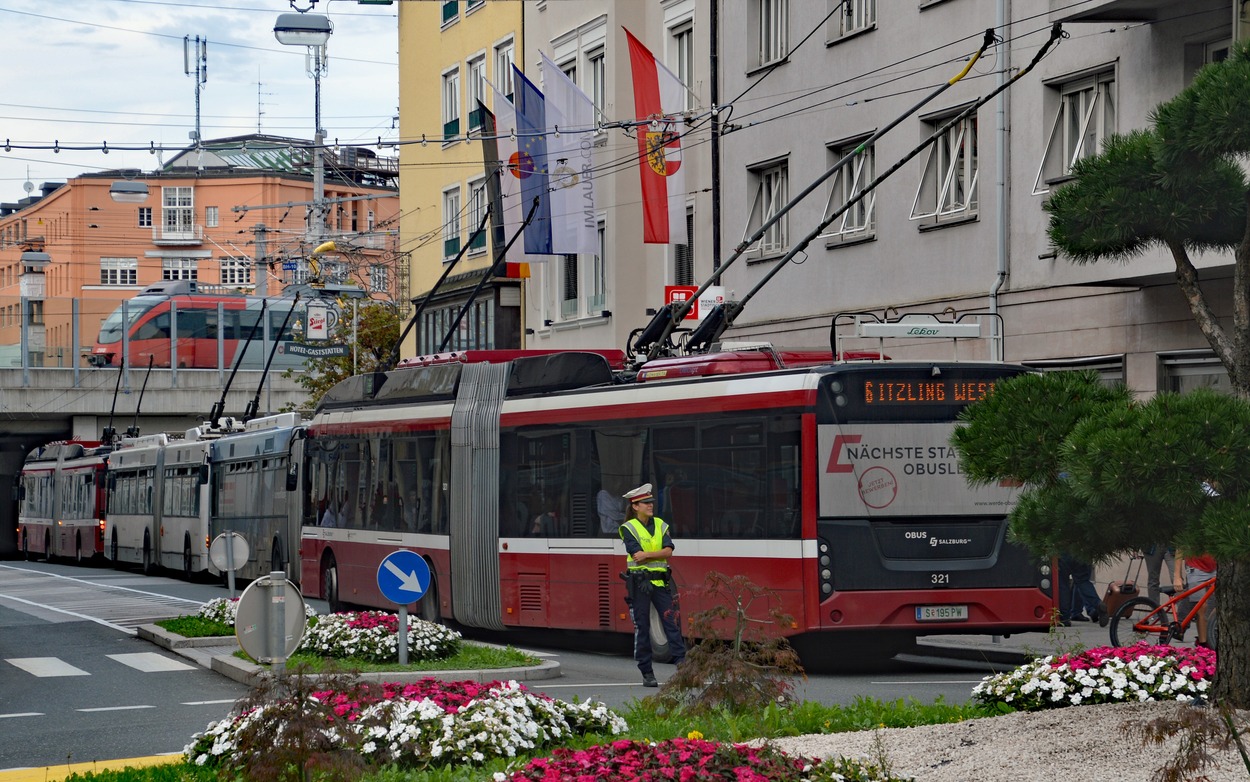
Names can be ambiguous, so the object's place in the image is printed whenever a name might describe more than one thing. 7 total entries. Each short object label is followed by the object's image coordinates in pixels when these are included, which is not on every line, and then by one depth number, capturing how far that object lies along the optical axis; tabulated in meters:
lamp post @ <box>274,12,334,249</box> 59.09
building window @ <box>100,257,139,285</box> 110.69
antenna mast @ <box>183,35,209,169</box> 88.12
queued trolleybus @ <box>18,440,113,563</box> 49.97
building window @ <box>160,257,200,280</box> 109.44
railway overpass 61.75
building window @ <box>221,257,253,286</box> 108.00
